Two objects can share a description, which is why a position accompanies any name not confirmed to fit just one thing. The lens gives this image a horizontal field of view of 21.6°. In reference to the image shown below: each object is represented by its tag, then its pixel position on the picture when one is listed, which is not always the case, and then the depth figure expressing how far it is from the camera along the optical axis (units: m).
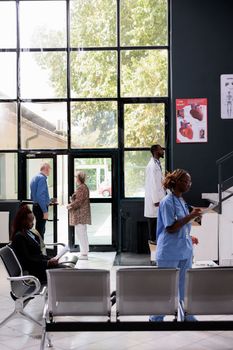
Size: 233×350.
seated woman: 5.68
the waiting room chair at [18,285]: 5.25
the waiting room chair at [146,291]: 4.49
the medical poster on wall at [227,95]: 10.35
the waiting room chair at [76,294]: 4.50
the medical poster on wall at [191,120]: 10.38
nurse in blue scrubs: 5.09
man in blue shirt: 9.81
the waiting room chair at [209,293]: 4.54
